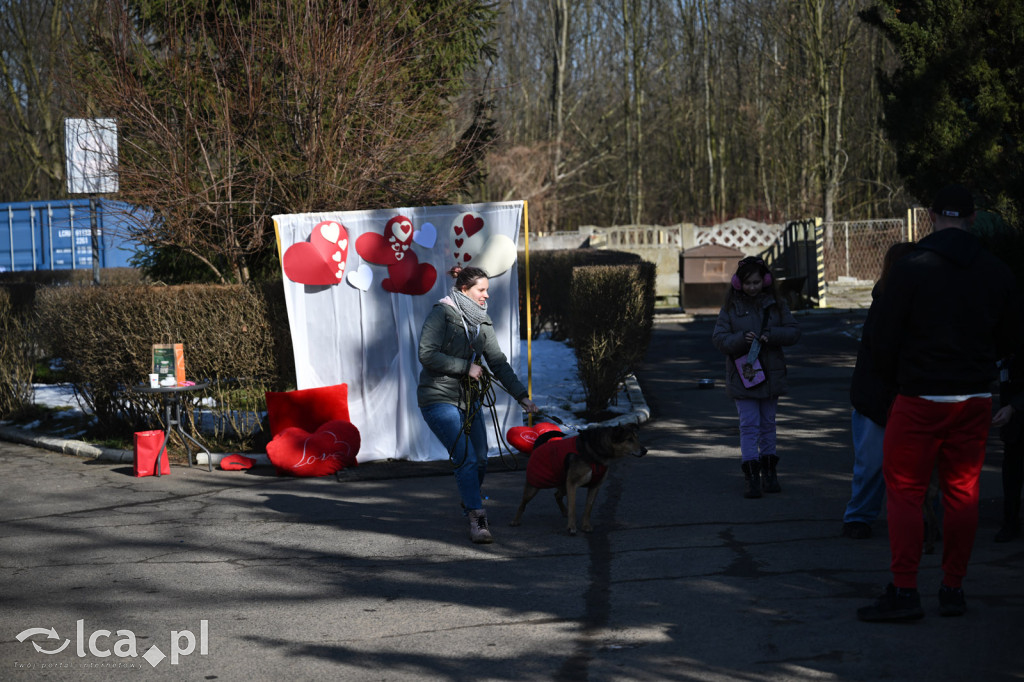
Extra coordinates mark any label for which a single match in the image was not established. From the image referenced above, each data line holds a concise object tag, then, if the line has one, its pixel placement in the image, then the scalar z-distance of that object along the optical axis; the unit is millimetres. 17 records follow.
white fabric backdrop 10594
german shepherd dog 6984
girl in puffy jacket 7887
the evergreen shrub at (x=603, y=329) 12117
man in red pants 4969
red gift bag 9922
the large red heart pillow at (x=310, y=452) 9852
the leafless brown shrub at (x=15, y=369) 13289
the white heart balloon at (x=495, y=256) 10656
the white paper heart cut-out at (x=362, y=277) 10578
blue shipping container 31562
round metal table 10008
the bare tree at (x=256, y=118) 12977
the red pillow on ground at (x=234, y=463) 10273
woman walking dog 7059
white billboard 13328
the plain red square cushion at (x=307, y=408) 10312
